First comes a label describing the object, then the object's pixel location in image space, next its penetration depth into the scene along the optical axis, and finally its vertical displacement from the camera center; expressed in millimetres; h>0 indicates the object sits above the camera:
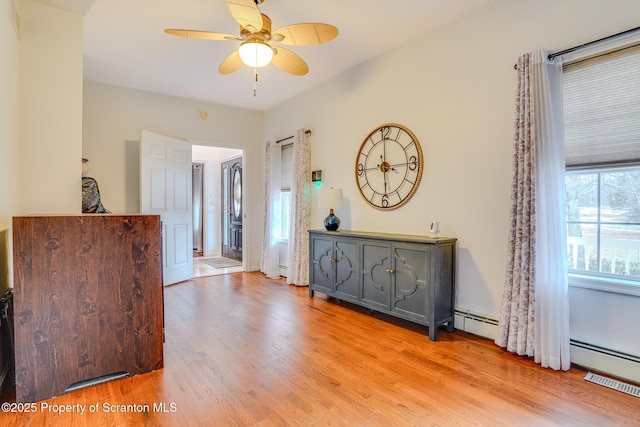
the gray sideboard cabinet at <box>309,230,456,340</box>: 2762 -622
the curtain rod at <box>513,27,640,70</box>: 2014 +1117
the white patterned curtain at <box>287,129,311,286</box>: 4625 -47
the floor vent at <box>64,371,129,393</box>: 1991 -1116
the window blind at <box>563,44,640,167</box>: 2049 +689
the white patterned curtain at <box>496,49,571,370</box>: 2223 -117
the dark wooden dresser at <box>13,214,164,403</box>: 1852 -577
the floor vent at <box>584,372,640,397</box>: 1948 -1084
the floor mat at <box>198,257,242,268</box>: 6266 -1109
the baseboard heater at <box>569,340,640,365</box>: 2057 -935
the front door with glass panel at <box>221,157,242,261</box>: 6812 -16
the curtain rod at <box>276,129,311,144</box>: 4656 +1112
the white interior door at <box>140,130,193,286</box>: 4387 +190
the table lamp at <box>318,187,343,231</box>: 3866 +95
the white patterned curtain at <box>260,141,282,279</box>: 5215 -41
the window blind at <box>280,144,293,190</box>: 5215 +695
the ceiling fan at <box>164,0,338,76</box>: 2260 +1304
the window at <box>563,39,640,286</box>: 2070 +313
